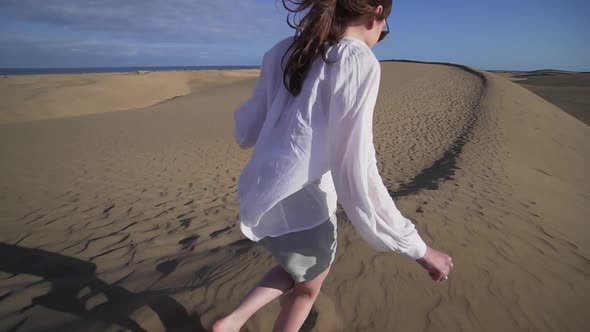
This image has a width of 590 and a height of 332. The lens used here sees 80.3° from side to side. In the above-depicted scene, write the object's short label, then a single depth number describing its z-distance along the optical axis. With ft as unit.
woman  3.25
